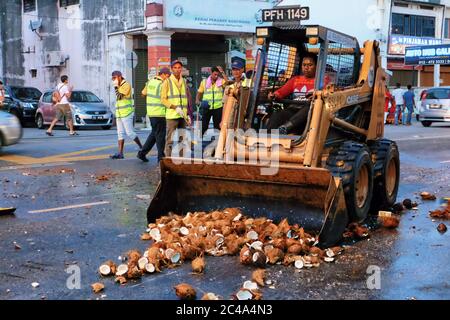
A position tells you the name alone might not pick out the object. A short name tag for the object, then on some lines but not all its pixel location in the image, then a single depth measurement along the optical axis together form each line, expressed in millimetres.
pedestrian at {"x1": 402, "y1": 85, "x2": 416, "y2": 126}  27281
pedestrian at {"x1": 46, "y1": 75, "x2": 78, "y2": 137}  20188
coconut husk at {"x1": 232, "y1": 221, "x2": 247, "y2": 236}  5992
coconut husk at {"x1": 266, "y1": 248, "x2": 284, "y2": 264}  5418
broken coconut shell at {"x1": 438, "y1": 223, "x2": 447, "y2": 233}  6695
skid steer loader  6176
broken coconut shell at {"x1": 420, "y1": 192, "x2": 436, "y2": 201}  8578
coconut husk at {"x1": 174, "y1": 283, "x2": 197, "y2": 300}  4535
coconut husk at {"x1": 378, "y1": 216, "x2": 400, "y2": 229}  6859
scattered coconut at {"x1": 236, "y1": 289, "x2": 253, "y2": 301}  4504
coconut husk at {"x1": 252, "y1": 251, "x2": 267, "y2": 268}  5293
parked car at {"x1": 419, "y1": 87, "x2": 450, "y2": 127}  24969
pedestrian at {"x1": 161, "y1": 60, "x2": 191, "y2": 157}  10664
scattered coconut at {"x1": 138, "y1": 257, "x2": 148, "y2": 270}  5175
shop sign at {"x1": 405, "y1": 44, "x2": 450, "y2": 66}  32875
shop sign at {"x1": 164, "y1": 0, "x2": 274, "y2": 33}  24969
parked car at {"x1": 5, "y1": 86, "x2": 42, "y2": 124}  24922
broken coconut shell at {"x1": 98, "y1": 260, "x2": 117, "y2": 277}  5090
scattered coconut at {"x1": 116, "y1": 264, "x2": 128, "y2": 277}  5023
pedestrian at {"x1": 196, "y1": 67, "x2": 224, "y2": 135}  12727
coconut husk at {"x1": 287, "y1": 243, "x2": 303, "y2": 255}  5520
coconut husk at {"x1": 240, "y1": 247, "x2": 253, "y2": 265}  5324
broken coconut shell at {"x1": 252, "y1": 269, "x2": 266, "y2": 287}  4871
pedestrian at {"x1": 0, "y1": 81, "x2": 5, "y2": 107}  16081
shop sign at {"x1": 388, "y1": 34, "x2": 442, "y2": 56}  36656
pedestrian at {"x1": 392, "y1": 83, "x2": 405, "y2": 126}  27703
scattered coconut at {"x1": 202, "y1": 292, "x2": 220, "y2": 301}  4473
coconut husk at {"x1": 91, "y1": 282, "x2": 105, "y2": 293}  4715
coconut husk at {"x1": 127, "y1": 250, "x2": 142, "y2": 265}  5223
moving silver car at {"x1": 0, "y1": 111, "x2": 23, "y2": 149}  13531
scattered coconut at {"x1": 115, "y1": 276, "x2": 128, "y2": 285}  4918
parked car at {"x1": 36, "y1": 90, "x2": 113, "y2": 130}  22625
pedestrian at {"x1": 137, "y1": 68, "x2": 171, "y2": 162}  11258
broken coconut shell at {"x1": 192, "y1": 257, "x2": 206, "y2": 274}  5184
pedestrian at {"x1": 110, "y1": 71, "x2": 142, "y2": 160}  12258
